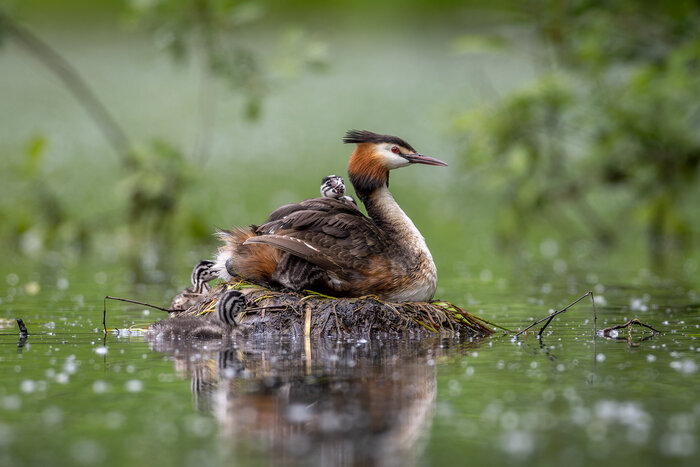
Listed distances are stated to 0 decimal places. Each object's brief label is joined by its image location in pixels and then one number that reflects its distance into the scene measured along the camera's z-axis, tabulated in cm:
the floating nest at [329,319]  1611
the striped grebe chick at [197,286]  1872
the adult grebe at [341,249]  1692
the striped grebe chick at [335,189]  1889
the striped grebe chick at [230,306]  1577
